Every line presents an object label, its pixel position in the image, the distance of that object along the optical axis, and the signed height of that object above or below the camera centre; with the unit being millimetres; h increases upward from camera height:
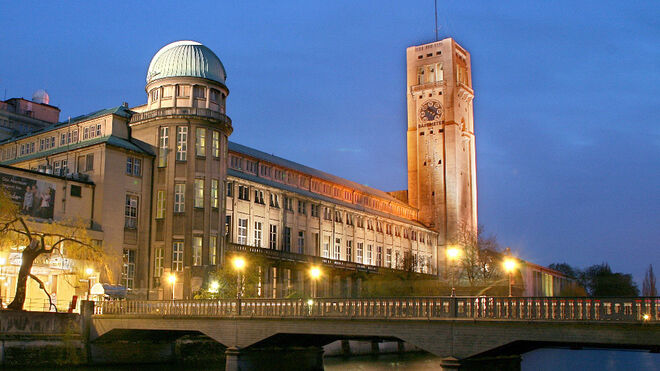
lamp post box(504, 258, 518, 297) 47512 +1057
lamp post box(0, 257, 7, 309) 59203 +846
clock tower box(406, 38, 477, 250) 148250 +28788
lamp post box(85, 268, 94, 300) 59494 +234
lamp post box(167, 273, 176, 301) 70531 -83
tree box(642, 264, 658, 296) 162675 -656
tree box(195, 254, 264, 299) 68250 -339
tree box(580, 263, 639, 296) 188612 -1575
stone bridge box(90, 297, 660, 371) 32406 -2308
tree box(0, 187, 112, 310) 54312 +2956
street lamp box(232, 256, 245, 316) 47656 +46
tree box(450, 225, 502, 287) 104562 +2952
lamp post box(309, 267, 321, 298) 65312 +485
